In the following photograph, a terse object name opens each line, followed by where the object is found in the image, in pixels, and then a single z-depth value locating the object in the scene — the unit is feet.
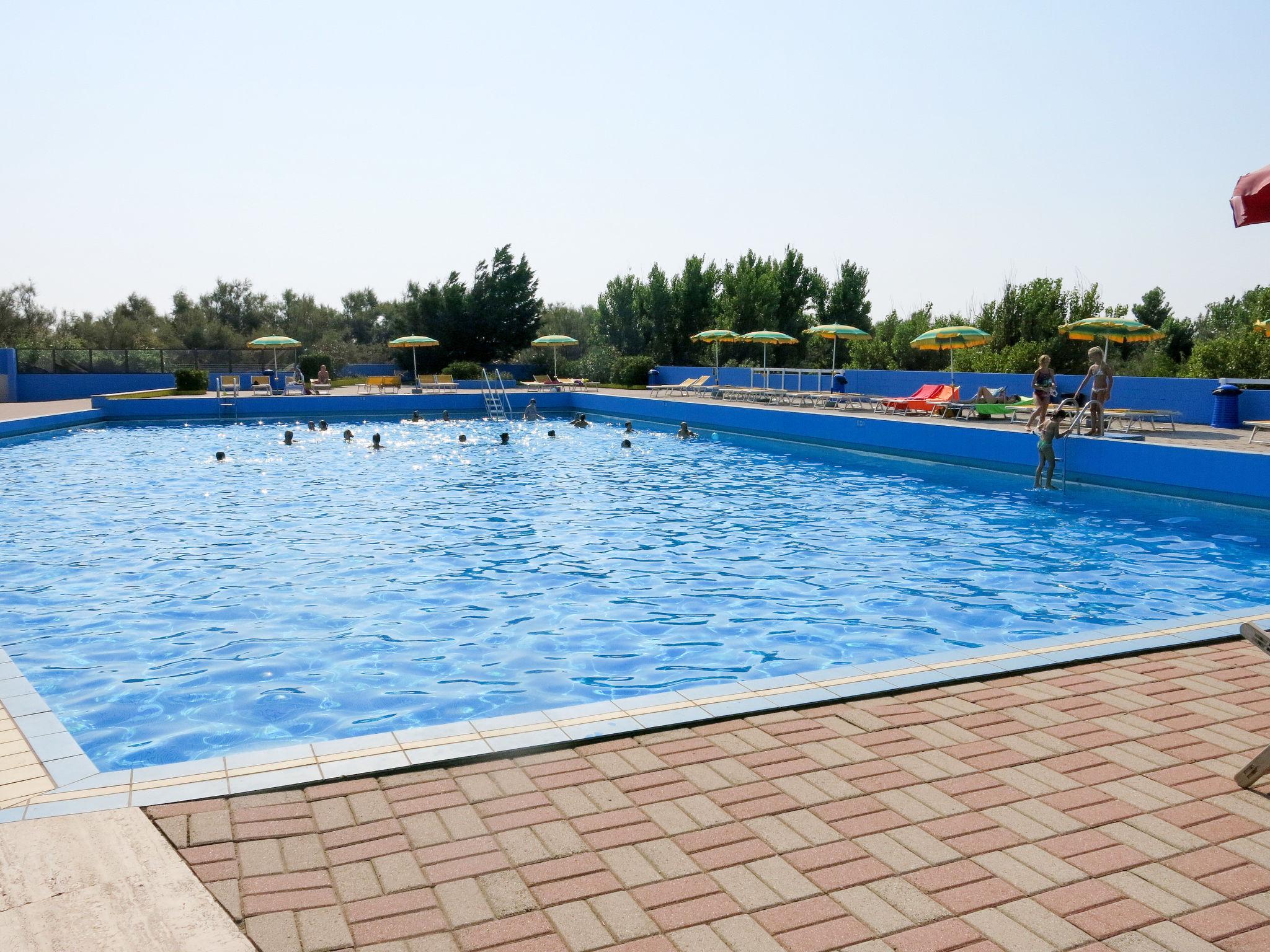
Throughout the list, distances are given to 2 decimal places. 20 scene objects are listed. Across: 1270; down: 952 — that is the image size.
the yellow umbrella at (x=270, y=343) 94.84
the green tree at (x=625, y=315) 128.77
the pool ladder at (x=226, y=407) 82.23
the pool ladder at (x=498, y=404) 86.49
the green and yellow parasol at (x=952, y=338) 67.15
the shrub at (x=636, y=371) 106.42
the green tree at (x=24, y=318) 153.28
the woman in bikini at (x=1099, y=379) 42.88
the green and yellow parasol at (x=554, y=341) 104.75
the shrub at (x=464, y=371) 119.24
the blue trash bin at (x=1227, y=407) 51.93
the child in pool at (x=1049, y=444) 40.83
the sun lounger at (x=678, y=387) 89.66
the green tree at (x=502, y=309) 131.23
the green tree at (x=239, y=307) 194.39
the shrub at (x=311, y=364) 119.96
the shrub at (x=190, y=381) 95.20
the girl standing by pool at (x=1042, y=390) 47.70
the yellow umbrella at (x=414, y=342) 104.01
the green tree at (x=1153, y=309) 147.13
